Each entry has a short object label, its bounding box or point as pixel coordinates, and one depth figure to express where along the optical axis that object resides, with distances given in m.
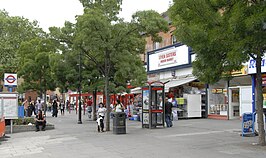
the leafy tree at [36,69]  32.88
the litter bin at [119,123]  16.48
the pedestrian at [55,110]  34.51
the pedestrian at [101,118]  17.96
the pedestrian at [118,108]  19.55
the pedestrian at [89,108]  30.88
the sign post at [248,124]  13.99
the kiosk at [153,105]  18.92
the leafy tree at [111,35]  17.00
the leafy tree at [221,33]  9.65
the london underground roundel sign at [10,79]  20.22
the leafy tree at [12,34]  45.53
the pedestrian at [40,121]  19.89
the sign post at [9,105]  19.33
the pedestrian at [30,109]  28.82
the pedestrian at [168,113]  19.27
